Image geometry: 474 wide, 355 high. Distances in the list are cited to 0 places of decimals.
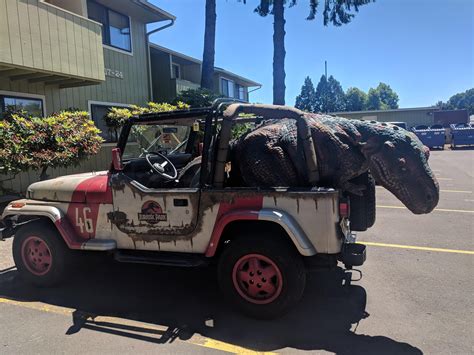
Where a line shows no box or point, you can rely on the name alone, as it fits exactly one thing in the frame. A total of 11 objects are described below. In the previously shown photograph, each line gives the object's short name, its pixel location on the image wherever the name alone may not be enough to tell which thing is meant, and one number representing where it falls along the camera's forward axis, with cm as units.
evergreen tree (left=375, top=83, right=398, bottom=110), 9044
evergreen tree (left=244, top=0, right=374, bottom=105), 1842
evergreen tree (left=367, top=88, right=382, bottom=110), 8422
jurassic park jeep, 347
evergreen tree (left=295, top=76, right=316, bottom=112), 8166
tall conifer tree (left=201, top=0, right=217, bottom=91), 1638
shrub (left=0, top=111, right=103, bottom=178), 737
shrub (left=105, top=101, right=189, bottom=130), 1123
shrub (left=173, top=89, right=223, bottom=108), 1447
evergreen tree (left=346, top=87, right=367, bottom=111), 8266
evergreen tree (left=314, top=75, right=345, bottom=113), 7986
